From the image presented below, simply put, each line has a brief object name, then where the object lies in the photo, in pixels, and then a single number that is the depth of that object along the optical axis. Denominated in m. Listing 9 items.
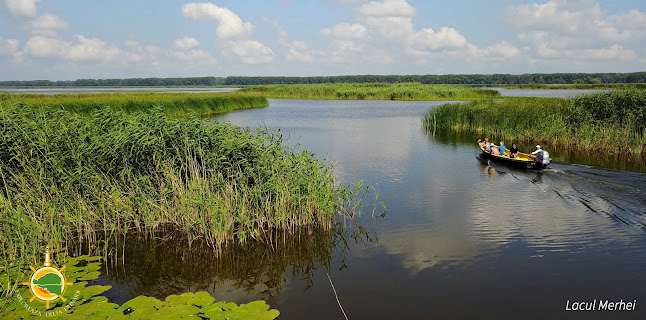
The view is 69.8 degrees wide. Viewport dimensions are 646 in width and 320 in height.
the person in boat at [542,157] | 18.27
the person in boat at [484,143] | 22.77
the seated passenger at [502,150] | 21.31
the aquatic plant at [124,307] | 6.76
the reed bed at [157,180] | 10.67
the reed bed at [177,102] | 34.41
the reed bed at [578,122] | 22.59
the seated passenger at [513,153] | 20.23
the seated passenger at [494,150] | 21.40
